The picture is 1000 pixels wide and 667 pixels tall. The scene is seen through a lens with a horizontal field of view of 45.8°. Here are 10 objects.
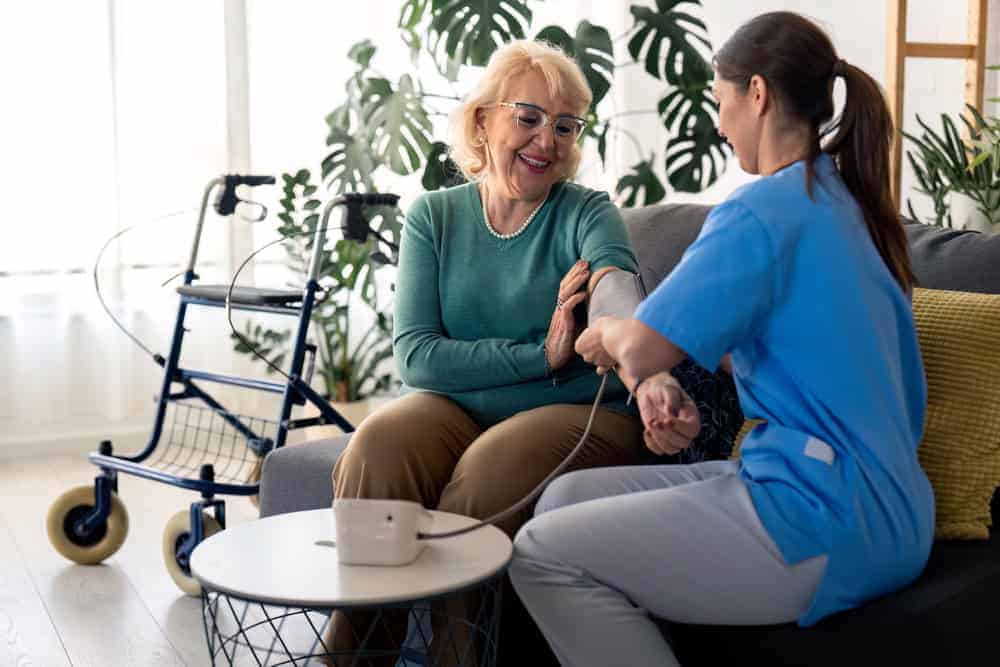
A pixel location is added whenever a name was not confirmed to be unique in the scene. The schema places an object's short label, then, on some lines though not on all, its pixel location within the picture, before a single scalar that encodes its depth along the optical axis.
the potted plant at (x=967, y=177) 2.56
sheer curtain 4.04
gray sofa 1.46
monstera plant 3.46
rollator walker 2.68
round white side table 1.31
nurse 1.41
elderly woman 1.95
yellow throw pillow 1.76
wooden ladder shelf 3.31
